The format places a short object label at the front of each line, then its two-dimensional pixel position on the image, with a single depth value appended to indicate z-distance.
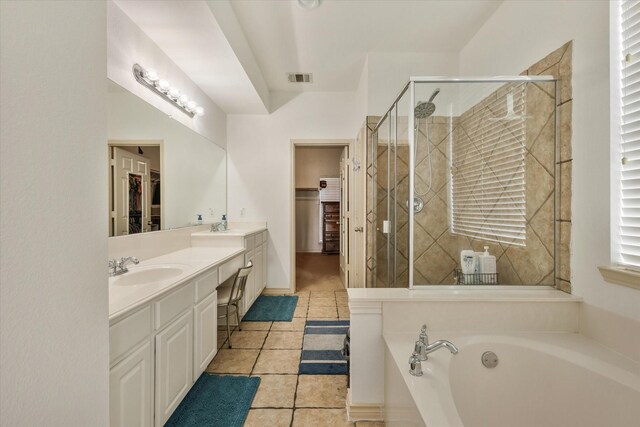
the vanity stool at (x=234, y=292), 2.24
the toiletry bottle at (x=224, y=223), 3.44
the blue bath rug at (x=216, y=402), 1.53
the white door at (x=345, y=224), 3.84
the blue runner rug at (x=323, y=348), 2.02
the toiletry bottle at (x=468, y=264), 1.85
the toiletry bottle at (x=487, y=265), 1.84
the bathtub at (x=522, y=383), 1.09
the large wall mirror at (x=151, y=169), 1.74
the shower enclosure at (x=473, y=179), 1.68
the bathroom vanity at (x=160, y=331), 1.10
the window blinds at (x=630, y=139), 1.19
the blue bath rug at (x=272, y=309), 2.88
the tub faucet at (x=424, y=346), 1.18
